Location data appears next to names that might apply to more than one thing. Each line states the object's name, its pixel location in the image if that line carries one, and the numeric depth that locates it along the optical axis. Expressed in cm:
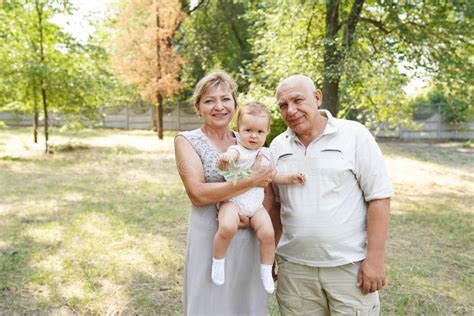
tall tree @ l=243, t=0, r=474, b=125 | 634
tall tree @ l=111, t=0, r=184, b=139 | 1633
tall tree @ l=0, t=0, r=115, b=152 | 1124
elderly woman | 204
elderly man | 202
